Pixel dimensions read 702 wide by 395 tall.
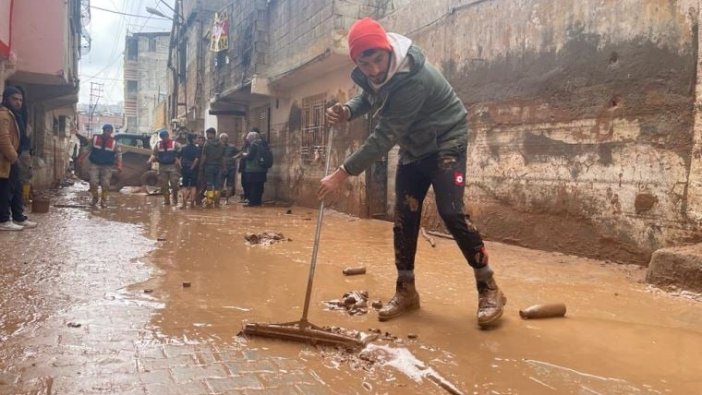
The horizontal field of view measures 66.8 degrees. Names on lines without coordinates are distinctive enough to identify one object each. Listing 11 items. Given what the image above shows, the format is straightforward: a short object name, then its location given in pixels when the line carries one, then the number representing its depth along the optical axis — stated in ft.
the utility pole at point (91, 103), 175.77
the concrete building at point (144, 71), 157.99
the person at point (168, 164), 35.72
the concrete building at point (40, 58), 27.91
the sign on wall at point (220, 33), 51.78
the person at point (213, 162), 35.45
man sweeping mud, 8.87
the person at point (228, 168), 37.94
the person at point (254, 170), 37.81
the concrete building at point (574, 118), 13.70
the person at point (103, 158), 31.63
